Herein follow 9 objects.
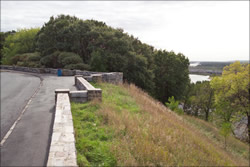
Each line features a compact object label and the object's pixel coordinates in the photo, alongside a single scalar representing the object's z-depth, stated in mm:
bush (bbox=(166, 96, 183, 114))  17961
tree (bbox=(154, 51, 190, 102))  36406
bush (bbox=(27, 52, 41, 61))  35531
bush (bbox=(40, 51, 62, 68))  31005
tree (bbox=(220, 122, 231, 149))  13383
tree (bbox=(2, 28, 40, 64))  45094
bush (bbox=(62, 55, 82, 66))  27641
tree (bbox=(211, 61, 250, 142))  25375
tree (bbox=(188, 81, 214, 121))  40969
